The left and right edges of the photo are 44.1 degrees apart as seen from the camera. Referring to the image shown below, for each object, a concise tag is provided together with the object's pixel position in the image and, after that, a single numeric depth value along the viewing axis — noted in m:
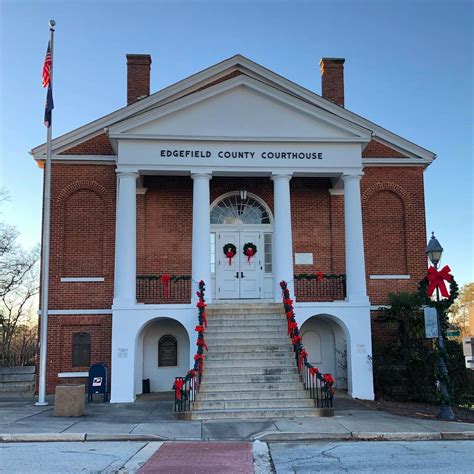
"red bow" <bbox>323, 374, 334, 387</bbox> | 12.84
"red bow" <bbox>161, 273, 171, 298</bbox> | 17.03
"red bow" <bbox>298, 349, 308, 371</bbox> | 14.11
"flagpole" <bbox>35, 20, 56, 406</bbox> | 14.67
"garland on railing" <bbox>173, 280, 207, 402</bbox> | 12.39
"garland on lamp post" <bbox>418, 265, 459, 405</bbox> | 13.37
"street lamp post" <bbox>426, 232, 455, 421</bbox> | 12.69
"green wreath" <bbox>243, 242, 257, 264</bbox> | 19.03
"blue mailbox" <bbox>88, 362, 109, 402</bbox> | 15.55
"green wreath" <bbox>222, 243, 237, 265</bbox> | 19.02
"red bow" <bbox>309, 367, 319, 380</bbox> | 13.05
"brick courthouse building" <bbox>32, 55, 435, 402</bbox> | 16.62
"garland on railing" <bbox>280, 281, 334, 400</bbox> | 12.95
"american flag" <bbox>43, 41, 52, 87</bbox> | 16.05
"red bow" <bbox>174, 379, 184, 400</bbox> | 12.30
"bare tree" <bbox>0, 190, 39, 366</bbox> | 34.69
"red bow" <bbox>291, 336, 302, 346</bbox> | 14.51
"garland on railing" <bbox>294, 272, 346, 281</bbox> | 17.59
